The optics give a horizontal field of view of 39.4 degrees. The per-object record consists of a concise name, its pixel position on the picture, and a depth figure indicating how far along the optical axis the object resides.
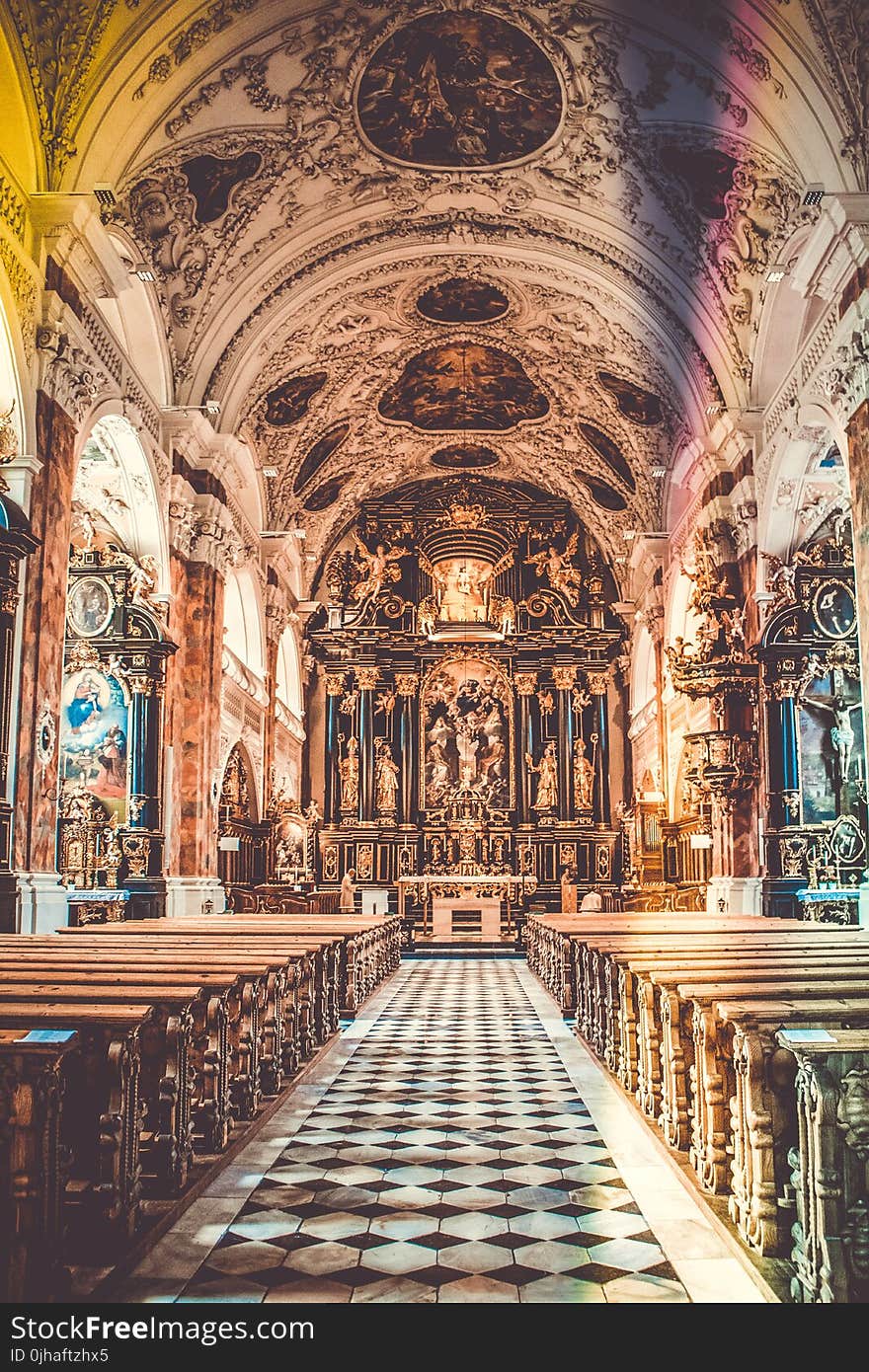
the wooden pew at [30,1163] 3.33
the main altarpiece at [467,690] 25.22
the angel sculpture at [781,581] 13.48
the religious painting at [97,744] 13.77
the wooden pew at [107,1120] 4.03
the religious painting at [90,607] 12.83
